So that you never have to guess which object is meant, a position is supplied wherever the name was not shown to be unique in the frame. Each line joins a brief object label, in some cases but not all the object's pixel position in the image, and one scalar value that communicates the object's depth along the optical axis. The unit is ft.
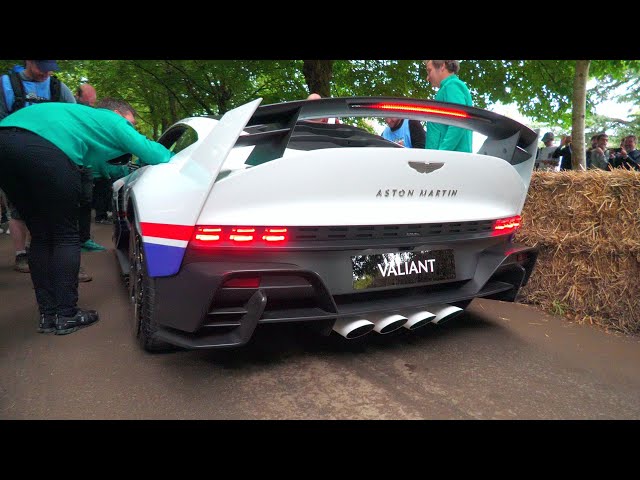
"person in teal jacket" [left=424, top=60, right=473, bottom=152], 12.37
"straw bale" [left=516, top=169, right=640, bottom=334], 10.99
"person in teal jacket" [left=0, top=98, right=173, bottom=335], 9.28
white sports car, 6.92
